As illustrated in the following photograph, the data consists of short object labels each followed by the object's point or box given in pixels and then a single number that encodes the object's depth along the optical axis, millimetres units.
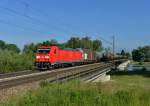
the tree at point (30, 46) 85360
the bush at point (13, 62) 31144
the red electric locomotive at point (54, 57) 32179
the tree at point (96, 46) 122628
